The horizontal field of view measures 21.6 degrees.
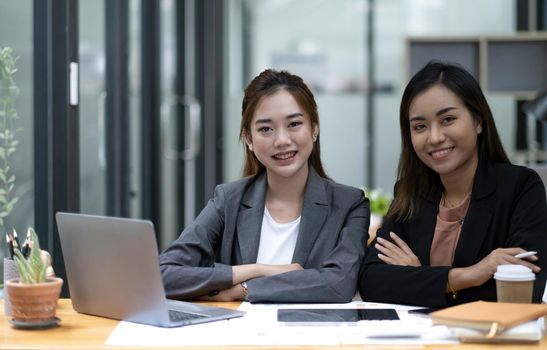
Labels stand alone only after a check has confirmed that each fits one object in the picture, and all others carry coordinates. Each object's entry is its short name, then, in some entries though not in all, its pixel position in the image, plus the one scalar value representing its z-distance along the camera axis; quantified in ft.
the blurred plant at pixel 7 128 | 11.09
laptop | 9.02
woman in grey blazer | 10.63
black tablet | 9.33
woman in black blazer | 10.04
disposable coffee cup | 9.29
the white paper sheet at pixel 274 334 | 8.79
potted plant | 9.09
